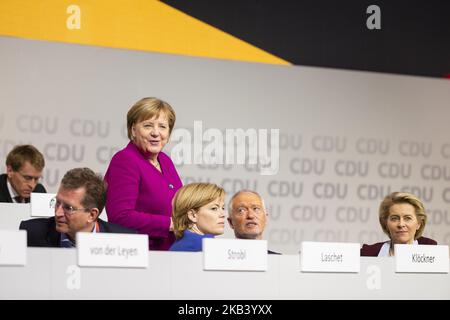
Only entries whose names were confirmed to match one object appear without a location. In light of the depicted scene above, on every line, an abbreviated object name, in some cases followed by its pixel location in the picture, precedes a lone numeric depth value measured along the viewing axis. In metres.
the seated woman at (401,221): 7.23
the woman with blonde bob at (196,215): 6.62
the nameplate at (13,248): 6.11
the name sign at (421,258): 7.20
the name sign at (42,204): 6.34
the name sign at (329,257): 6.92
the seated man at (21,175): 6.27
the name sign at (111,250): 6.30
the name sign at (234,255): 6.62
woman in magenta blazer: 6.52
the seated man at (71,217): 6.30
